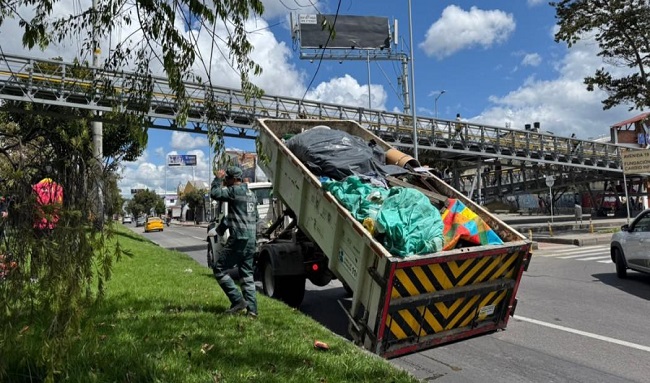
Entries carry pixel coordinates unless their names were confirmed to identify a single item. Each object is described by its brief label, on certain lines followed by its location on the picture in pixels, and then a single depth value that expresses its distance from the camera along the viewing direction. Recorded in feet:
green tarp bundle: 17.04
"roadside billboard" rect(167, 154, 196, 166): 277.35
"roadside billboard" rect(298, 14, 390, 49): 146.61
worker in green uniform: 20.33
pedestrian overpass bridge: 73.33
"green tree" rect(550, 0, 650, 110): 65.26
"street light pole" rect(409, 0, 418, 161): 83.41
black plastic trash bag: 22.79
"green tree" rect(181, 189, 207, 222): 245.24
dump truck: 16.89
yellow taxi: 154.43
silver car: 31.32
